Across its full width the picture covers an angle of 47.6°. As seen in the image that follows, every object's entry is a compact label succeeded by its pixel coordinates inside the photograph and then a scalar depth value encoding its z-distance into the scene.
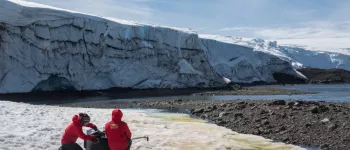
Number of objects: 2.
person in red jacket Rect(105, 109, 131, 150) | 7.64
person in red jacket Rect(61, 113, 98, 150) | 7.90
